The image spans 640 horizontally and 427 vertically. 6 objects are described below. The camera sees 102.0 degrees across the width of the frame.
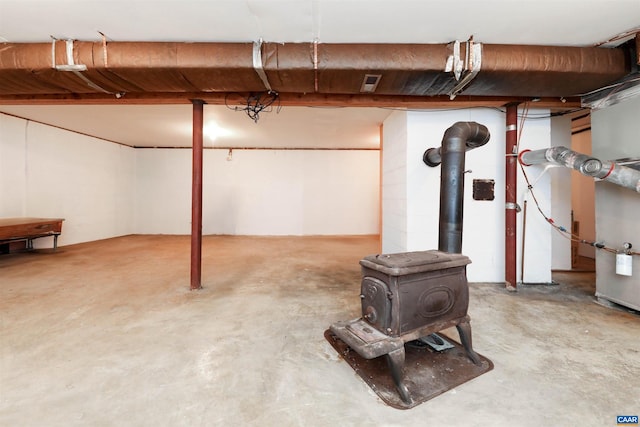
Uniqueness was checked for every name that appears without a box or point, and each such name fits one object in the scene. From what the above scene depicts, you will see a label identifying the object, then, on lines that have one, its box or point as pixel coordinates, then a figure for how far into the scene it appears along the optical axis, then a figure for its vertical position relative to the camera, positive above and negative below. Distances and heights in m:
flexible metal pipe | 2.43 +0.47
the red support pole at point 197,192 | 3.24 +0.25
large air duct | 2.30 +1.35
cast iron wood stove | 1.54 -0.58
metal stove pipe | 2.05 +0.20
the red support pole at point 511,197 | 3.33 +0.21
